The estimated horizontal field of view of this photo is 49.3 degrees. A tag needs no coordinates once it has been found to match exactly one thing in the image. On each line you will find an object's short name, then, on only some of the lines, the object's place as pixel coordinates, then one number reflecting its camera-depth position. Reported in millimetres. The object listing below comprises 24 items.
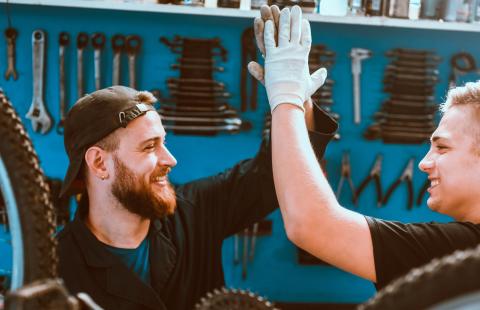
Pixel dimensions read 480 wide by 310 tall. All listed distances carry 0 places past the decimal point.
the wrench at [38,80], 2033
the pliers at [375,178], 2162
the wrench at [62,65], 2051
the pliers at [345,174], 2139
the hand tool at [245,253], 2130
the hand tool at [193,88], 2004
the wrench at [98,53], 2039
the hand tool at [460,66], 2162
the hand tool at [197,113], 2018
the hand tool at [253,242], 2121
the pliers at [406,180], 2170
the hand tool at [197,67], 2031
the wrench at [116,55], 2051
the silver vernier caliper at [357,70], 2127
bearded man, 1070
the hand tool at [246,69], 2084
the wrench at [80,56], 2051
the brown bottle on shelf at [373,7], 1991
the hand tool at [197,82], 2010
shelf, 1877
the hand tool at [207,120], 2010
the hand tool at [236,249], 2150
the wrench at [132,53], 2062
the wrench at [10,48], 2039
